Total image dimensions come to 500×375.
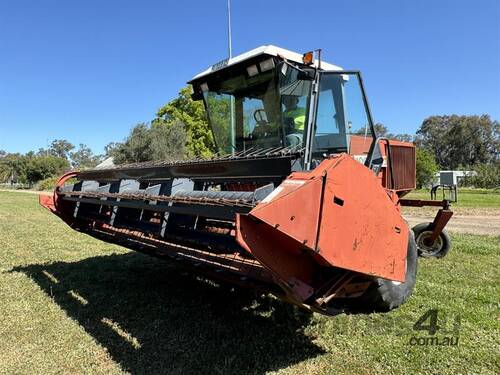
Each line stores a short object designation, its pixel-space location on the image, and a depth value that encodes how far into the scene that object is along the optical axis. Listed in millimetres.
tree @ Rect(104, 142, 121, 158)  39250
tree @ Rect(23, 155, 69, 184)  56469
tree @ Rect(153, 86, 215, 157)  35031
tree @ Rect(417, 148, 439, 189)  42438
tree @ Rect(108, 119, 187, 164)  33969
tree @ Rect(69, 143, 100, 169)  100750
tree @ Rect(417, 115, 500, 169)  68375
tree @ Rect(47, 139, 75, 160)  102625
